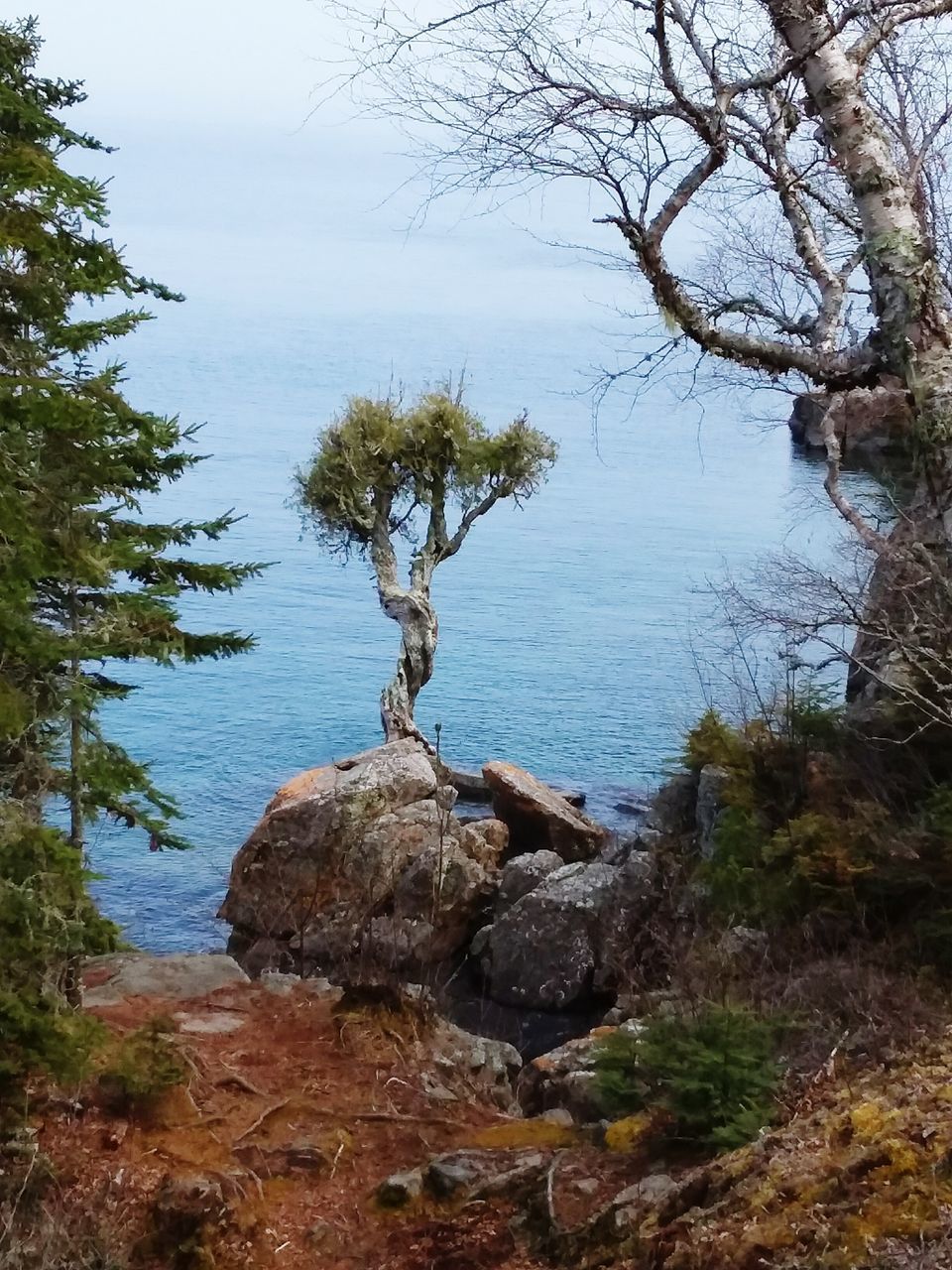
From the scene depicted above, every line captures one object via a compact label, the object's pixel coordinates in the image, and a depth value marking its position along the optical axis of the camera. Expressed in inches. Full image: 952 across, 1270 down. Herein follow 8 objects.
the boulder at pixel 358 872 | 680.4
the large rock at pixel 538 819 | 823.7
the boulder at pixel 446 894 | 697.6
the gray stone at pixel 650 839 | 612.7
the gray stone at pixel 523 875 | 719.1
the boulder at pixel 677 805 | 604.4
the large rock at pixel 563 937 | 625.3
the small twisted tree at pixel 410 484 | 1005.8
